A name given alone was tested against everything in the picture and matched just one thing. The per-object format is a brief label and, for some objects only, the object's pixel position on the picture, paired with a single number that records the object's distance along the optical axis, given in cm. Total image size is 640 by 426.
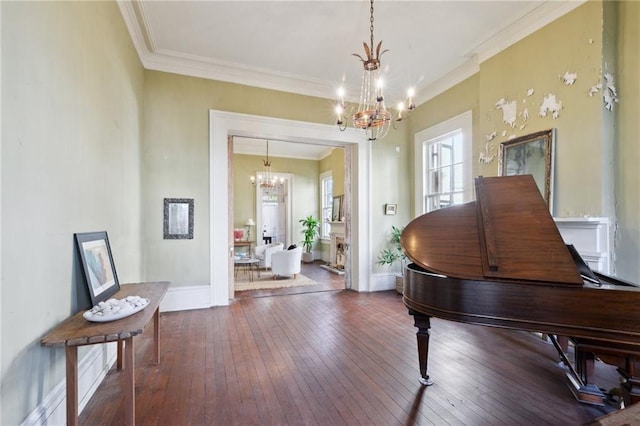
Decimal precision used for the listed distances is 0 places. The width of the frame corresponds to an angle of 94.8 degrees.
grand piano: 154
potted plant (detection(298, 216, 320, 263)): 940
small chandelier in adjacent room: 880
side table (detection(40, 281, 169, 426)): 155
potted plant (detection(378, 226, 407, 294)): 549
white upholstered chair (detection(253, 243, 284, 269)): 750
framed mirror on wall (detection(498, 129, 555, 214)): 326
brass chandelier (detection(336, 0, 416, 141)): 274
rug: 589
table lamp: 937
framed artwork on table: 209
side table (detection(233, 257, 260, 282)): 635
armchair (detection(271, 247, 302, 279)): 656
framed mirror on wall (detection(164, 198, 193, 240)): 431
